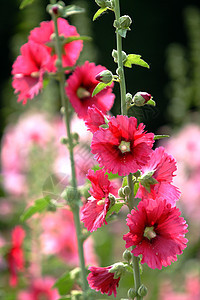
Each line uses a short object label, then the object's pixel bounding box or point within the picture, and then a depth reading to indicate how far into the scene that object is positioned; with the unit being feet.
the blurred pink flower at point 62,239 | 7.87
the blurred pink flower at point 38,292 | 7.20
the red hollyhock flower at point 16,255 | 6.88
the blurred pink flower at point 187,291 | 8.81
